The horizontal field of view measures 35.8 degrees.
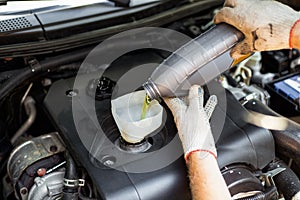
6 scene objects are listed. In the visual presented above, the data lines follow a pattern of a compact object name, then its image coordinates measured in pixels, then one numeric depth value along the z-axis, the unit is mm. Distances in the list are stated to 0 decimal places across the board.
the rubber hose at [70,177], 1193
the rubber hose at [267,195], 1199
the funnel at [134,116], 1147
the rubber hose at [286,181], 1271
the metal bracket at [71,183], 1195
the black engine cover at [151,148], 1105
